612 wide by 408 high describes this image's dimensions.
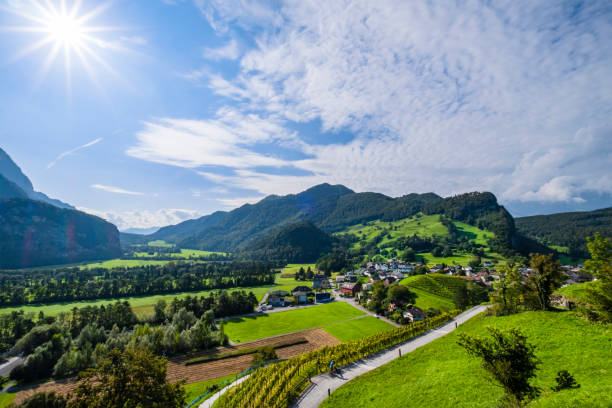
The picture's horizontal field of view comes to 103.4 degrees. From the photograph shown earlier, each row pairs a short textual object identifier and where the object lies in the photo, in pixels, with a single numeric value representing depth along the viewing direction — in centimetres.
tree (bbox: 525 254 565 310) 3432
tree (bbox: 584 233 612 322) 2256
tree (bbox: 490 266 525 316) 3981
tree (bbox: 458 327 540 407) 1305
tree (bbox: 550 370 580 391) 1481
